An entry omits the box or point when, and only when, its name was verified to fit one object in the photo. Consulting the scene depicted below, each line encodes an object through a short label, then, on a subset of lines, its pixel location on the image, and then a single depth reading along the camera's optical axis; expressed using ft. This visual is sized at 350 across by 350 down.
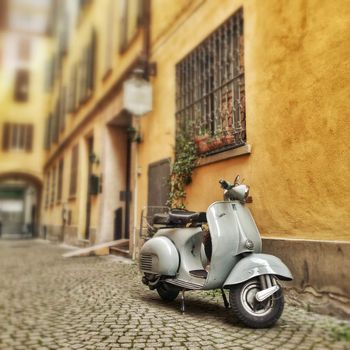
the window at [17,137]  70.95
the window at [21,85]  74.18
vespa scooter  10.28
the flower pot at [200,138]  18.93
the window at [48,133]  69.26
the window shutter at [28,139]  72.23
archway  80.64
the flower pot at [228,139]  16.93
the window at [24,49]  77.66
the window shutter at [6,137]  70.59
